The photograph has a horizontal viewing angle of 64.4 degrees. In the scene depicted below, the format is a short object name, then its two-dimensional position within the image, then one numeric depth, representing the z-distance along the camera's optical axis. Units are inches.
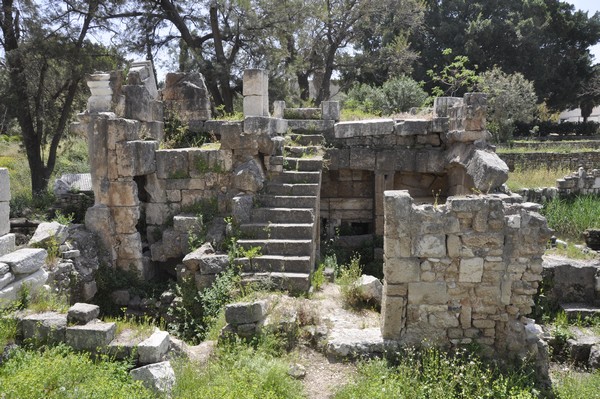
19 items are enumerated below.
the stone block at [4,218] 249.1
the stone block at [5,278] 224.1
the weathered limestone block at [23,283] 225.3
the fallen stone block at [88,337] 211.9
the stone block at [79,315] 222.4
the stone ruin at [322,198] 223.9
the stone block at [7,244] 247.4
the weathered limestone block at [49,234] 289.9
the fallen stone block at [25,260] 233.8
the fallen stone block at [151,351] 208.8
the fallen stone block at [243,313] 234.8
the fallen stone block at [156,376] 195.8
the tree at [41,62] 579.8
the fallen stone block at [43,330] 215.5
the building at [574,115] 1761.8
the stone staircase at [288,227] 290.4
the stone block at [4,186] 246.1
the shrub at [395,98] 725.9
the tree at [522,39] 1238.9
